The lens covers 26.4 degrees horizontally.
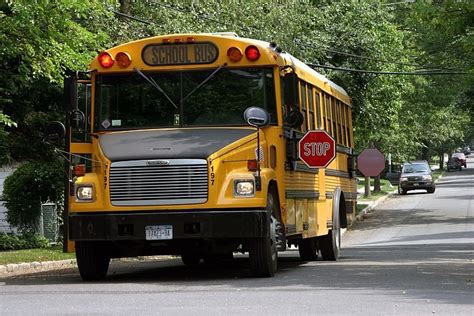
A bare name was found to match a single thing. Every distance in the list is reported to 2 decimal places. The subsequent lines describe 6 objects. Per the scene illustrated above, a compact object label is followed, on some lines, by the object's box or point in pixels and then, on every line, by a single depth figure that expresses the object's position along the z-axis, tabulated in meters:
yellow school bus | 12.99
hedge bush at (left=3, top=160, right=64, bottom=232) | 23.58
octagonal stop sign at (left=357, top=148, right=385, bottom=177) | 38.53
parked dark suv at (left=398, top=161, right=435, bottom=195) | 56.11
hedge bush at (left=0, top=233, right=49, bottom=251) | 22.28
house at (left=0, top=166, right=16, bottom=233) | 25.01
